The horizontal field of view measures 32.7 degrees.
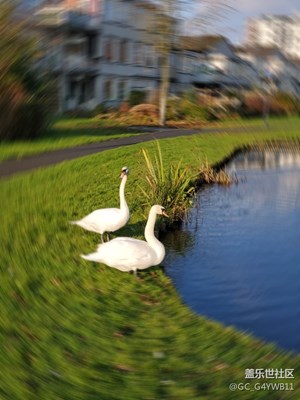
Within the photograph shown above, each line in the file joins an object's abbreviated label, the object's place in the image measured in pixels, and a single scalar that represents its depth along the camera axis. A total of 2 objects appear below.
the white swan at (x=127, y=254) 3.00
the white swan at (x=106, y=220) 3.42
